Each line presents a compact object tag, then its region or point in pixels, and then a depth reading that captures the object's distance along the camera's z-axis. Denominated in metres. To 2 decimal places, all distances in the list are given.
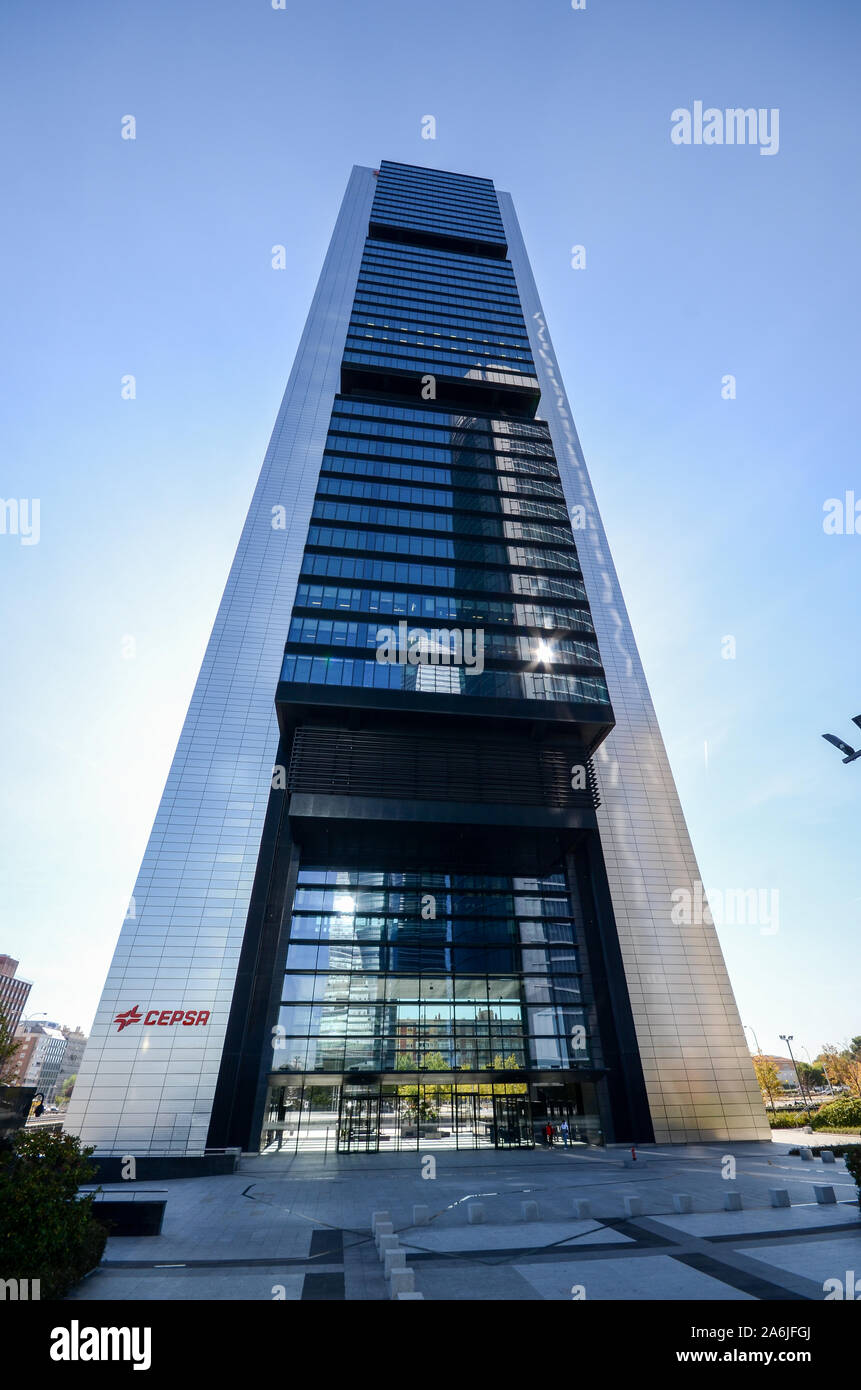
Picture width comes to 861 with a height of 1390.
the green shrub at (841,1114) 35.16
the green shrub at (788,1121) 45.56
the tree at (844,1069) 65.88
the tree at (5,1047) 24.44
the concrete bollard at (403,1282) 10.41
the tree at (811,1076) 106.06
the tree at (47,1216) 10.36
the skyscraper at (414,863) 31.19
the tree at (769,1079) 66.47
